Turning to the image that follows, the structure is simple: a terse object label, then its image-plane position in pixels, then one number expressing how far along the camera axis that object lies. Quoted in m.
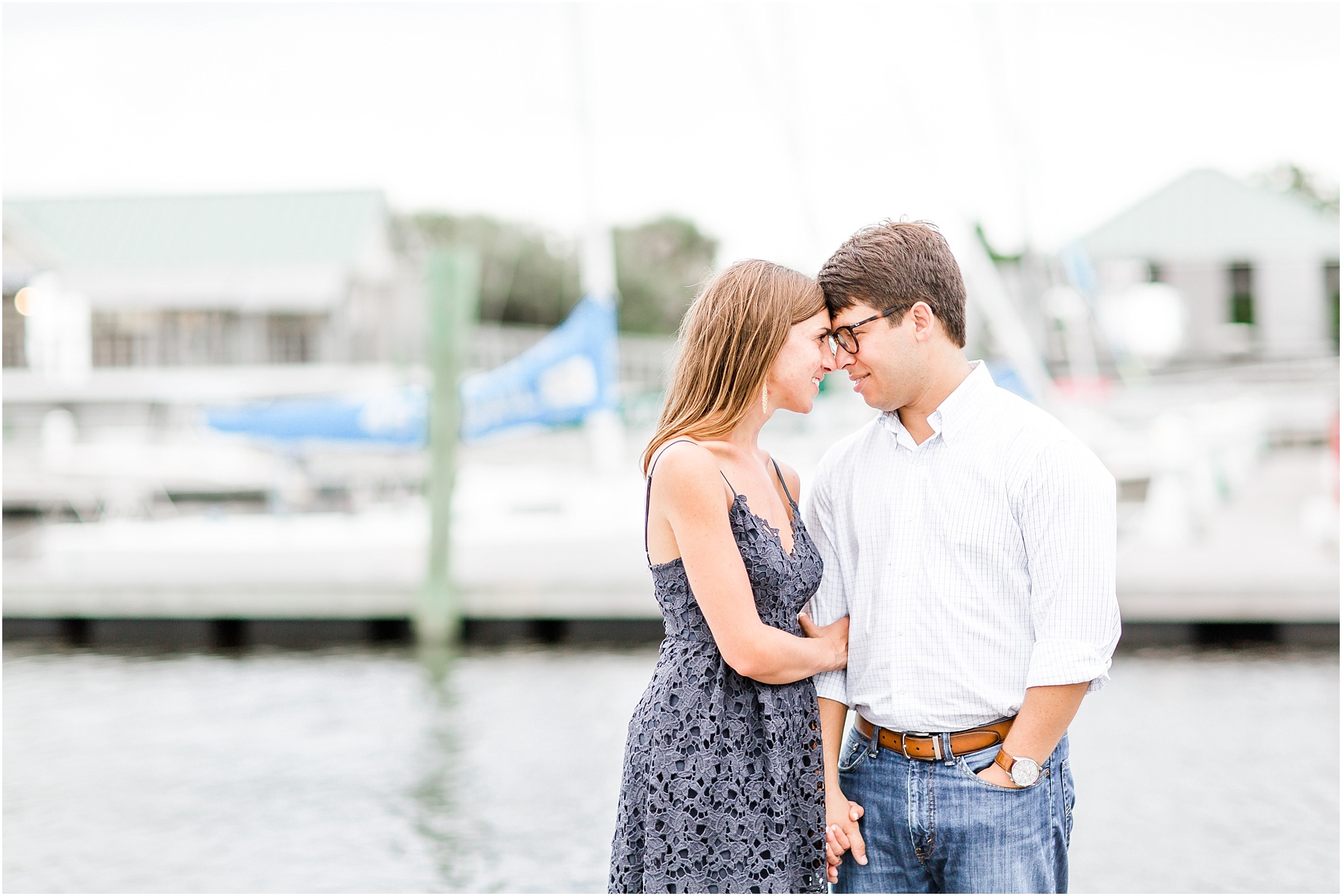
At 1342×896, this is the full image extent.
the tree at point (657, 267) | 34.72
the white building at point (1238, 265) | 30.78
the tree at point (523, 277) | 35.69
